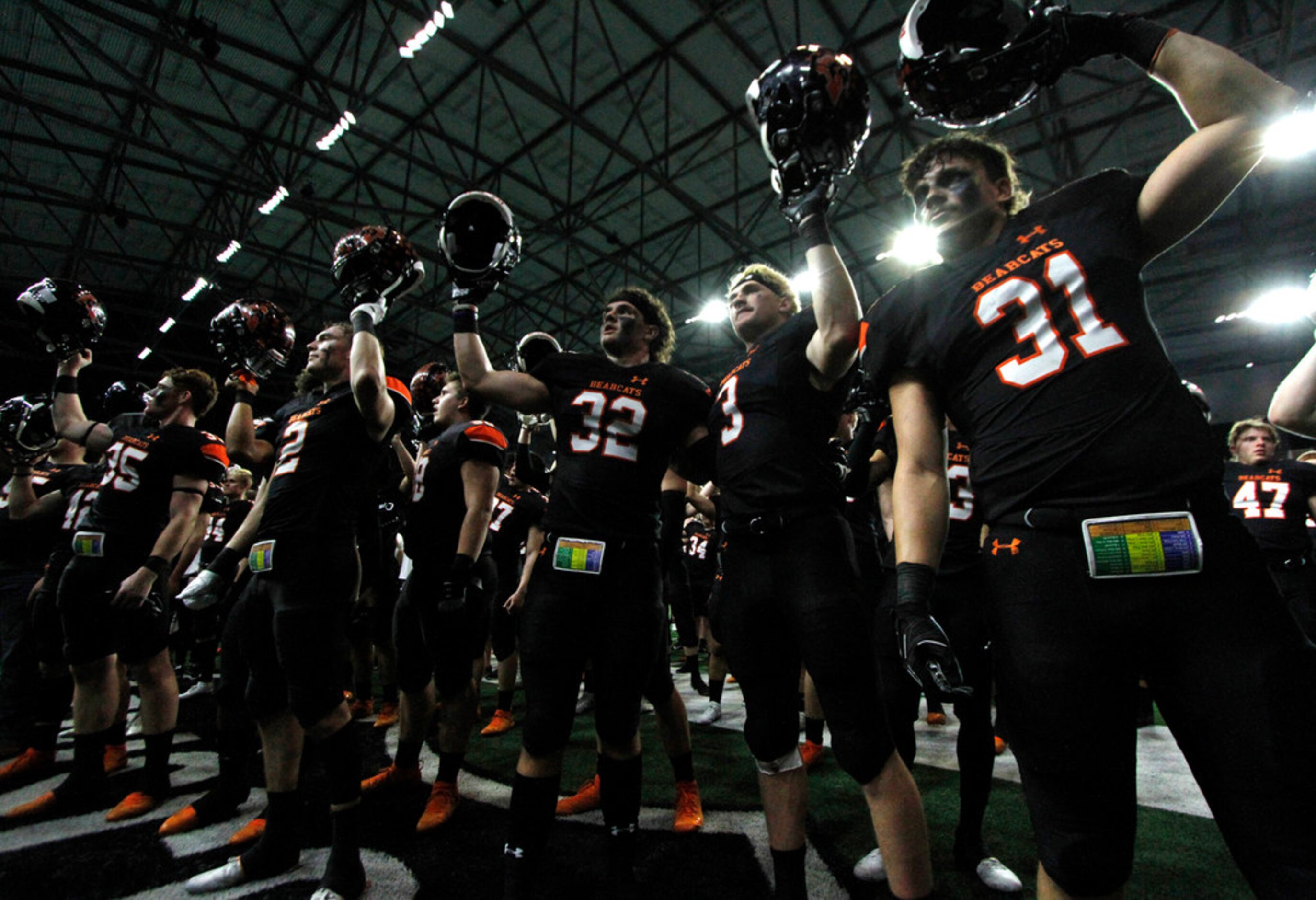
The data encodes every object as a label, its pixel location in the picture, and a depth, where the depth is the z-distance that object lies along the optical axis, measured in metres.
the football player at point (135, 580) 3.43
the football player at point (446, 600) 3.27
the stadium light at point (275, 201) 11.74
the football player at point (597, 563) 2.30
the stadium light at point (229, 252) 13.76
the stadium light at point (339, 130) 9.59
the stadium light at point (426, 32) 7.46
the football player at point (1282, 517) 4.87
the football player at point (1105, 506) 1.12
